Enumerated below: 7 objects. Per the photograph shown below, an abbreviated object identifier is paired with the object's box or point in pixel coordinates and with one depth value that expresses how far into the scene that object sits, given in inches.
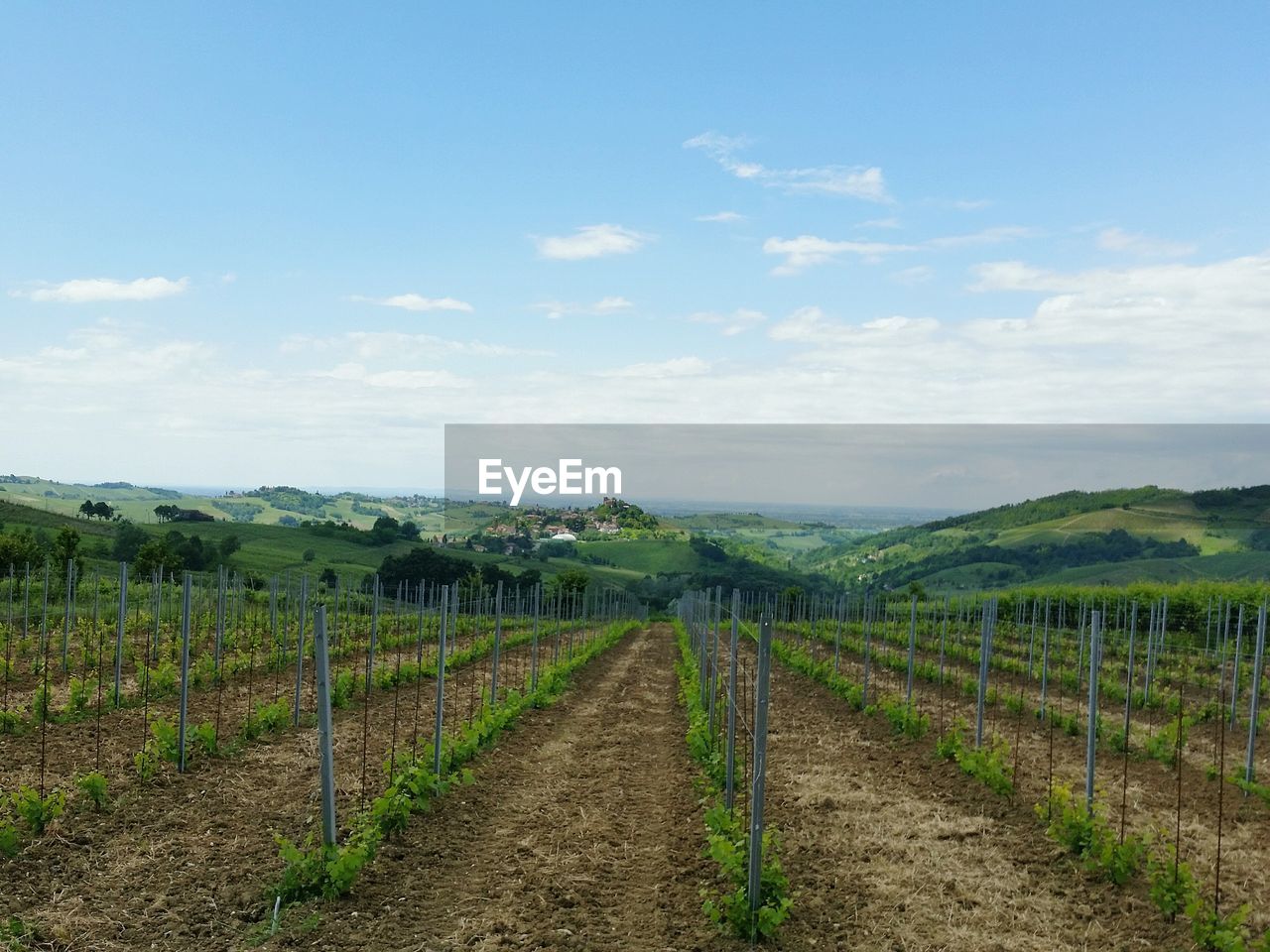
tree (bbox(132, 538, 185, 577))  1552.7
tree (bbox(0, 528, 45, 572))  1382.9
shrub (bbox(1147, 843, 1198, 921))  238.5
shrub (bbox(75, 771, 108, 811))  297.7
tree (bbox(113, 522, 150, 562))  2249.0
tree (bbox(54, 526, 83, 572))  1504.7
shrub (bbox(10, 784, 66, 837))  275.7
